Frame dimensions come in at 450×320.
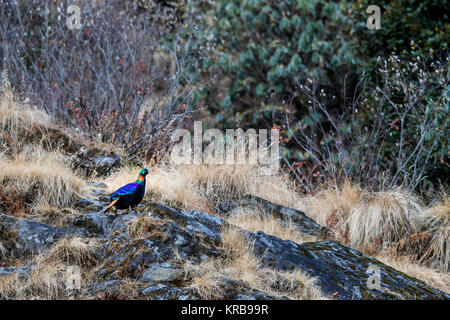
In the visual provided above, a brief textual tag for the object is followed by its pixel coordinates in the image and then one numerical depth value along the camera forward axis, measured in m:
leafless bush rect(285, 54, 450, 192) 13.67
